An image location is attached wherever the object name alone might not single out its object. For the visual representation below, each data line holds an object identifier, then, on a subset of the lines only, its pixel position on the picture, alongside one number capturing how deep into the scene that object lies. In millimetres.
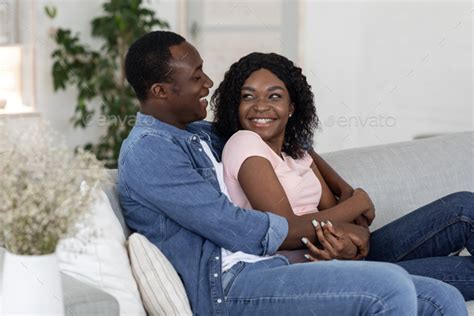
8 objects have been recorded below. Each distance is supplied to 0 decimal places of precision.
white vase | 3730
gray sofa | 4982
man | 4097
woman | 4484
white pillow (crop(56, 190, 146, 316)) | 4116
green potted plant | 7660
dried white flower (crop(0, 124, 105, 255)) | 3714
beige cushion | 4143
